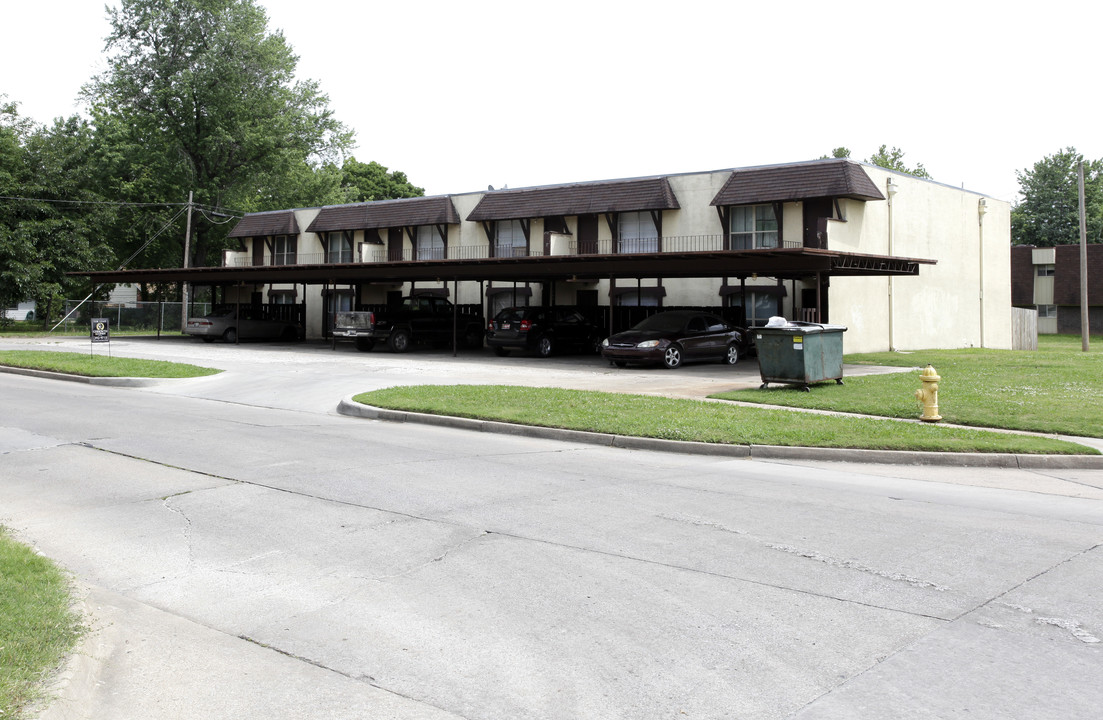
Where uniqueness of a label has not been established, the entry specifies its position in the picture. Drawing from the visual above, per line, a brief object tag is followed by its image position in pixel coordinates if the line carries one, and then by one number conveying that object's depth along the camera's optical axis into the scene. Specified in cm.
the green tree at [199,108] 5225
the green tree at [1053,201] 7688
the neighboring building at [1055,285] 5831
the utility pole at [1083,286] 3441
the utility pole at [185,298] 4544
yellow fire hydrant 1362
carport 2400
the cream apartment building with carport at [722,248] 2906
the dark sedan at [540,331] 2956
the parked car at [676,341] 2445
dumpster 1742
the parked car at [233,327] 3741
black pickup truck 3216
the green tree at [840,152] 6444
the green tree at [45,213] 4338
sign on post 2444
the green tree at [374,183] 7238
